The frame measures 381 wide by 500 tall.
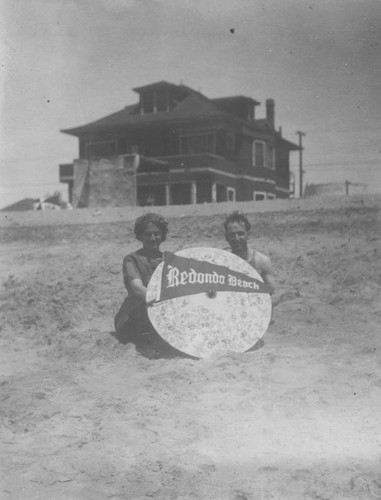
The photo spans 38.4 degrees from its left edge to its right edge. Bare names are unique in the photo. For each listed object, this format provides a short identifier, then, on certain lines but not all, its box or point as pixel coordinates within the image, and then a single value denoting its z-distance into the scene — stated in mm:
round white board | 5105
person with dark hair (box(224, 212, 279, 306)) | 5652
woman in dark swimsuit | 5359
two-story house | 19078
